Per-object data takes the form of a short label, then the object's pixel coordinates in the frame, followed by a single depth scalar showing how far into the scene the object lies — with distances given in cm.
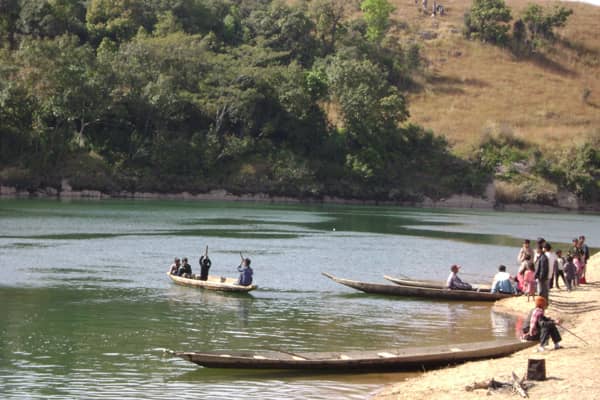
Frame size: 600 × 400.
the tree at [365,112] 10469
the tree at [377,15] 14024
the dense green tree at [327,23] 13088
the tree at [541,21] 14250
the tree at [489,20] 14062
